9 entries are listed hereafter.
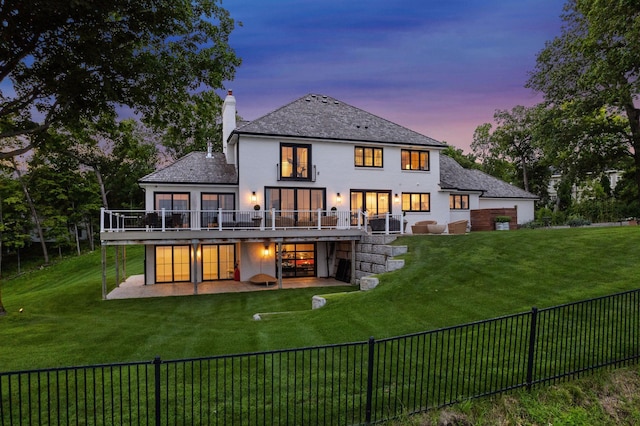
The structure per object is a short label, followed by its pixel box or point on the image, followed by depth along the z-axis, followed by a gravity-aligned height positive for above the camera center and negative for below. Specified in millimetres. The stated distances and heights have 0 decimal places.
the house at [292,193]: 18625 +1169
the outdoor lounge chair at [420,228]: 20453 -825
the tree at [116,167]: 40188 +5592
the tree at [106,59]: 8969 +4287
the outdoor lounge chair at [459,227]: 20656 -812
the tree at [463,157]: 46031 +7092
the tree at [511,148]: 45906 +8105
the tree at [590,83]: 15823 +6527
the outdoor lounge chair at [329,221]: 19516 -359
